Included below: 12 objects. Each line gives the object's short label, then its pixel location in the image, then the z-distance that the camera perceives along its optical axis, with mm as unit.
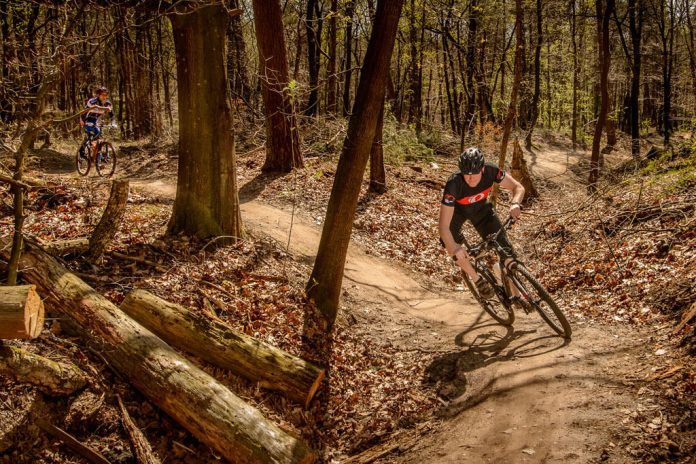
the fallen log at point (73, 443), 4340
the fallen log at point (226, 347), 5598
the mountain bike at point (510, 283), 6297
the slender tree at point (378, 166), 13978
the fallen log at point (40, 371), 4520
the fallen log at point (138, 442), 4449
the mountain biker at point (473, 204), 6320
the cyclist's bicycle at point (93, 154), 13648
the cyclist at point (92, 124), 13475
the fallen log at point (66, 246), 6562
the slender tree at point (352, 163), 6344
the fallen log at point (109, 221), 7004
